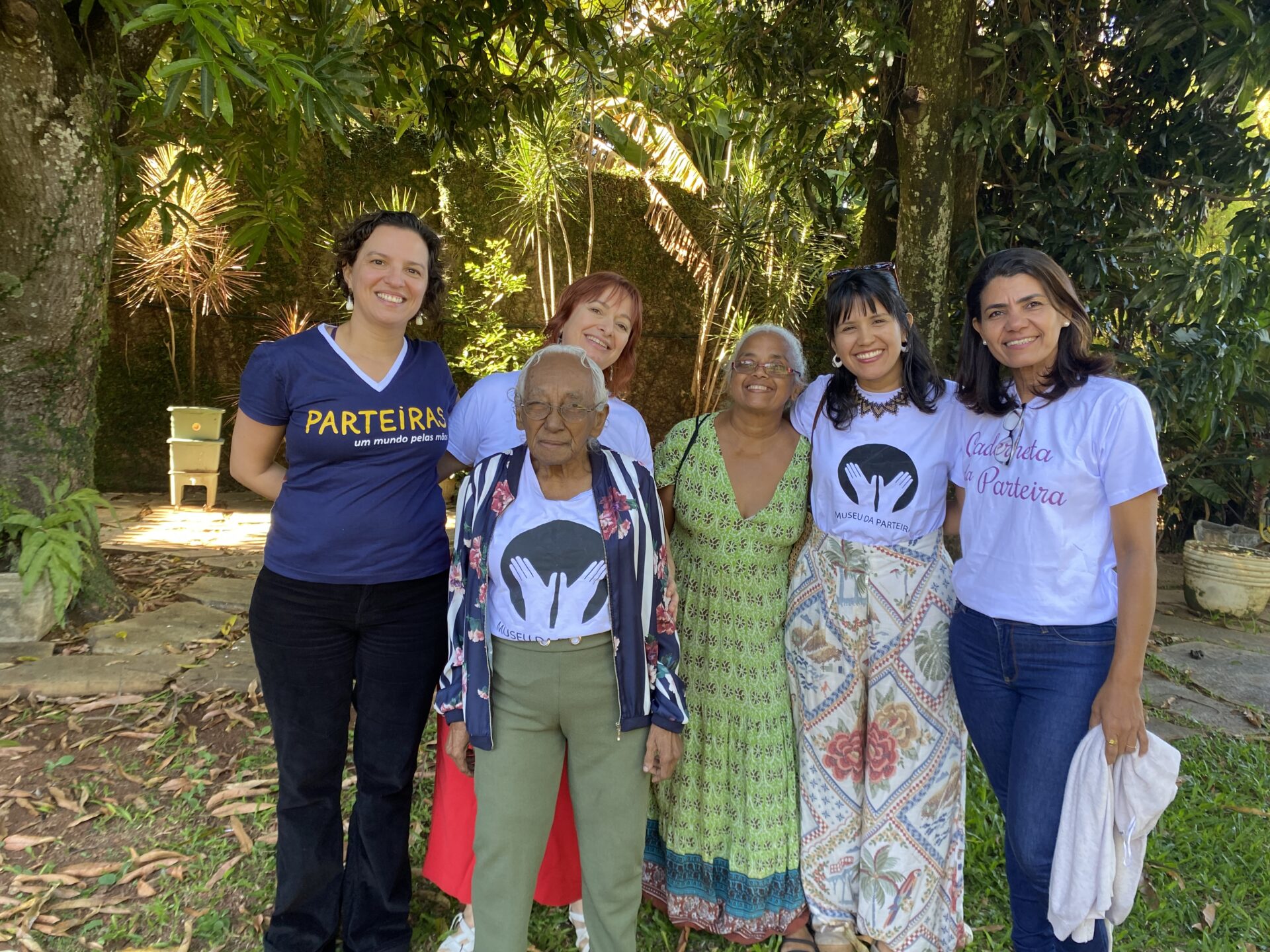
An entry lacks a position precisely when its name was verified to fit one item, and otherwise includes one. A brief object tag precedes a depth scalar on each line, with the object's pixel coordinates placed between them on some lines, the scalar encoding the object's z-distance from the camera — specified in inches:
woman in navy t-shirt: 86.2
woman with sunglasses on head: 94.7
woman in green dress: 99.8
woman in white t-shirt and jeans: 75.9
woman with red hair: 93.8
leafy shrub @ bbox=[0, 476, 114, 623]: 169.2
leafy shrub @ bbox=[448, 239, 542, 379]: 337.4
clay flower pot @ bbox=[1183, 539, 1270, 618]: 239.9
